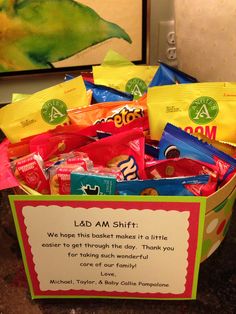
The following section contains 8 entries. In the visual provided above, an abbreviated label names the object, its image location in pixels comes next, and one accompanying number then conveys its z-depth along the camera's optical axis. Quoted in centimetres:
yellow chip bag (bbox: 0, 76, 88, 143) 76
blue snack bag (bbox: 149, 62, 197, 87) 83
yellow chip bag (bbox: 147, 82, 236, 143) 69
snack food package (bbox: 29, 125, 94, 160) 69
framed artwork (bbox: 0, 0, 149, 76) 110
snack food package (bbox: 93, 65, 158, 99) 86
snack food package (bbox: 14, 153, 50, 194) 63
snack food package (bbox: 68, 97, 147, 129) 74
